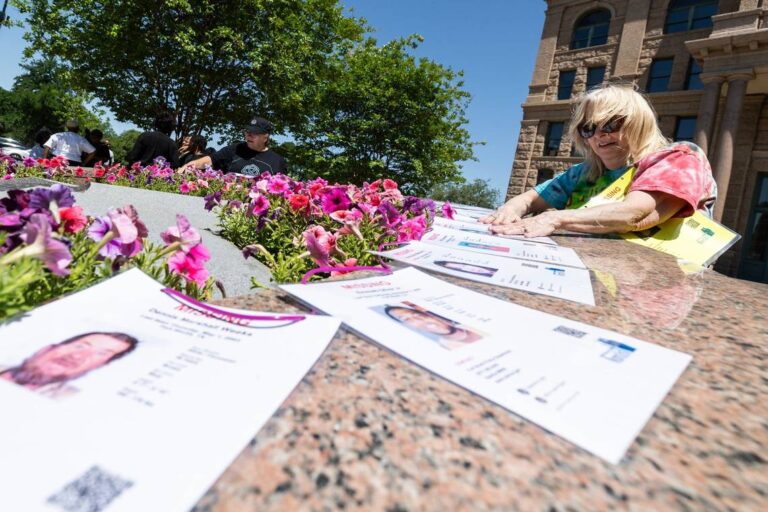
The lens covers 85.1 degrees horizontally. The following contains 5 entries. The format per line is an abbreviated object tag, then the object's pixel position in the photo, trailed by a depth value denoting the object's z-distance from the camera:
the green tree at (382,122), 17.42
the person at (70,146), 7.72
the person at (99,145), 8.37
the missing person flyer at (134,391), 0.36
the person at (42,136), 11.67
